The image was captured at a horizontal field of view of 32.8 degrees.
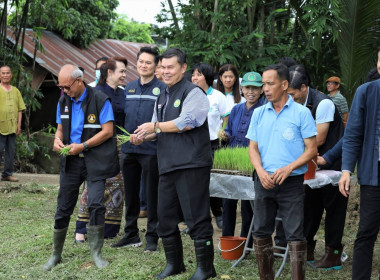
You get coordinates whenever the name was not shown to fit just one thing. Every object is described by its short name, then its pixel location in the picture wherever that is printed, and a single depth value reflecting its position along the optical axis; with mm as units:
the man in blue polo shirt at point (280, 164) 5109
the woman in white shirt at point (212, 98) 7914
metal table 5734
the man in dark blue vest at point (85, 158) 6254
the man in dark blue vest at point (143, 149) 6793
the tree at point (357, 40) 10820
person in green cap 6914
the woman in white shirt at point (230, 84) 8242
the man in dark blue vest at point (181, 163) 5652
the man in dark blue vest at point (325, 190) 6109
